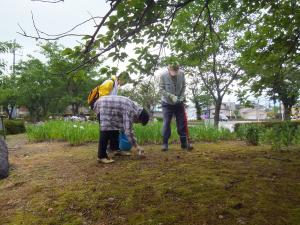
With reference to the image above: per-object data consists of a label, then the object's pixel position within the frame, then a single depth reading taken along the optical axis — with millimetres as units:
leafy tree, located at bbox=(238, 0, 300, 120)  3434
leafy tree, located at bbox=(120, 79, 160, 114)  22936
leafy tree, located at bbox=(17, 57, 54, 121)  20256
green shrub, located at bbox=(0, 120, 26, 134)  10193
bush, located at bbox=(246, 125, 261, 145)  4825
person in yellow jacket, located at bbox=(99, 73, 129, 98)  3678
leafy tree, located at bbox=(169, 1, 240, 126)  3139
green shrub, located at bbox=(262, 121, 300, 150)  4124
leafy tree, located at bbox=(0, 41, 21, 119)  12839
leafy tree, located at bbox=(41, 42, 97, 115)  19652
